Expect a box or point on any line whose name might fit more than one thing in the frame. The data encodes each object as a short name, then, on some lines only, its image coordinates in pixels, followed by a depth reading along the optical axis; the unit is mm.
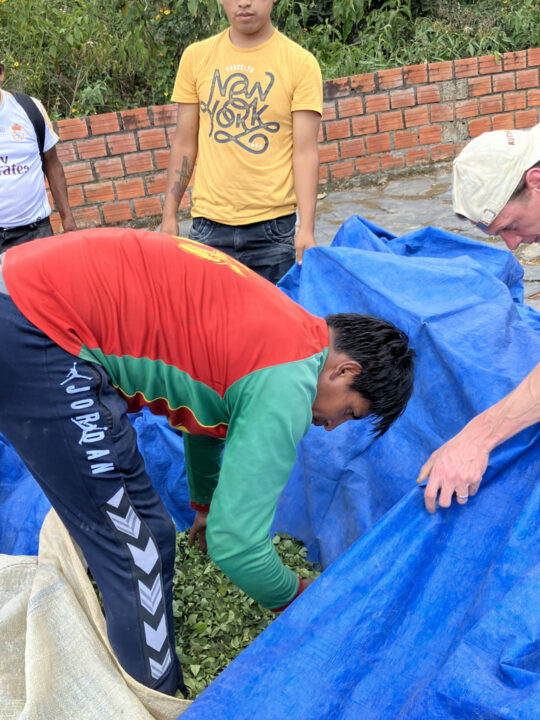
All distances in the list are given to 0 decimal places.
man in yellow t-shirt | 2959
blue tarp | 1494
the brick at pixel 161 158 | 5680
